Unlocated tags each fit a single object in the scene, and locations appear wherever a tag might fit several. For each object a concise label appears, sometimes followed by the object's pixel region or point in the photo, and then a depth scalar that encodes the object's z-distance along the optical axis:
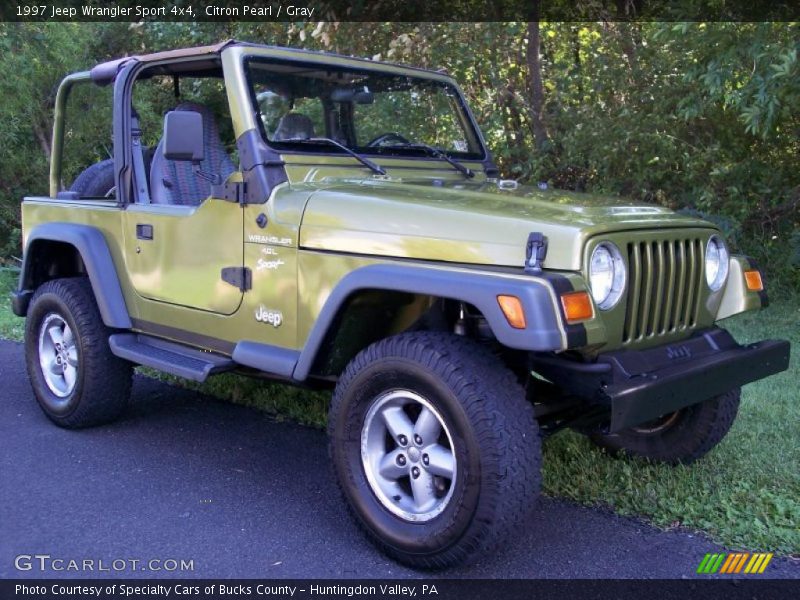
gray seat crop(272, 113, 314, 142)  3.87
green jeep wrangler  2.87
